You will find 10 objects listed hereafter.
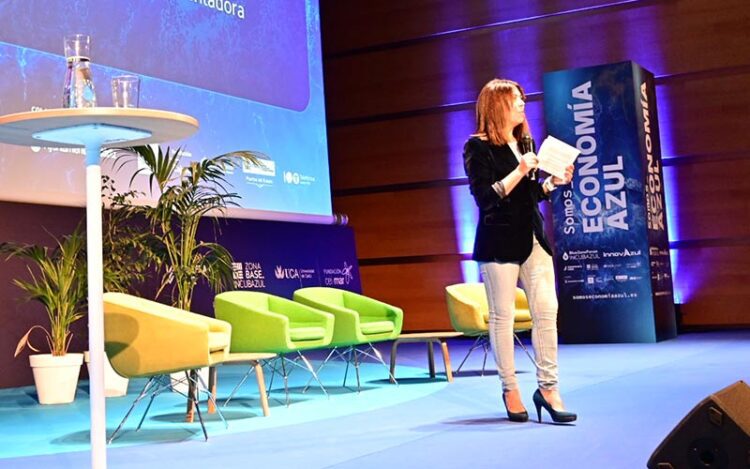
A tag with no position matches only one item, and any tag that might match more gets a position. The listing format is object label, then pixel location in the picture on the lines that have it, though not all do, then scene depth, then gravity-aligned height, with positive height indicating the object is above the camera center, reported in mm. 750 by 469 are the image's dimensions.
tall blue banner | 8492 +562
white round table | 2318 +448
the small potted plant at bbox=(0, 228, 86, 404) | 6031 +35
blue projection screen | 6277 +1717
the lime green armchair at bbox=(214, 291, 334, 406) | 5473 -200
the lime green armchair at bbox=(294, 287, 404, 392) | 6129 -175
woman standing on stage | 3980 +163
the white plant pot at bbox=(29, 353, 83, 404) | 6047 -434
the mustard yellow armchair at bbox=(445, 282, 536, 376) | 6551 -231
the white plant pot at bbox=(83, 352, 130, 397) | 6363 -530
